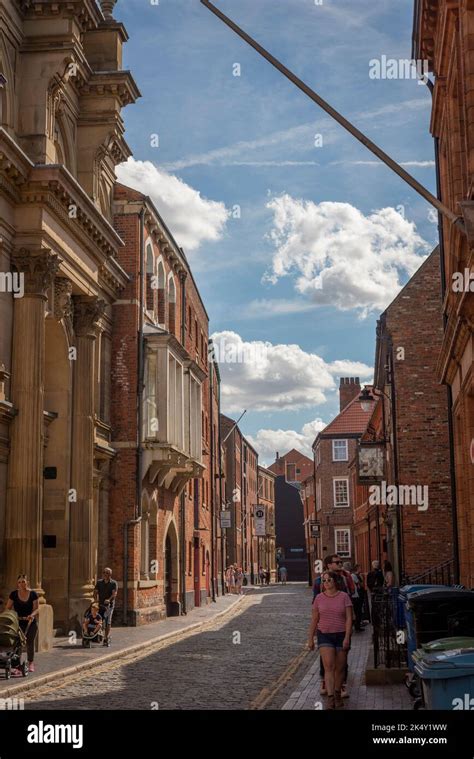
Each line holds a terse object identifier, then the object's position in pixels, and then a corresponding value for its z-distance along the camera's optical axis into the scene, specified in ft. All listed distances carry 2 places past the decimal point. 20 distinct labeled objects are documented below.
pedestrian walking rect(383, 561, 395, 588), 77.46
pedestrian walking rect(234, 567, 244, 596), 185.40
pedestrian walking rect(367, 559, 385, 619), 86.12
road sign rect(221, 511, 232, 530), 168.45
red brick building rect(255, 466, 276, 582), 306.08
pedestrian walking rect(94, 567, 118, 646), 71.93
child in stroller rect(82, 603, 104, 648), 69.46
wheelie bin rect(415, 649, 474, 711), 25.62
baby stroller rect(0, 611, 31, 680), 50.11
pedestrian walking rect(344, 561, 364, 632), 82.64
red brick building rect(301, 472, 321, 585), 225.35
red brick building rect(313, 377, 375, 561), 230.07
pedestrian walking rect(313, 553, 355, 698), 44.14
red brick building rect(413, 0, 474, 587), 51.11
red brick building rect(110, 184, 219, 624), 97.25
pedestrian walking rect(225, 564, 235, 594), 189.34
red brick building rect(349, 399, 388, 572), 131.34
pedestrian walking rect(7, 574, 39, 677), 56.80
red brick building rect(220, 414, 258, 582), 236.63
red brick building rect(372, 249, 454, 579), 91.30
